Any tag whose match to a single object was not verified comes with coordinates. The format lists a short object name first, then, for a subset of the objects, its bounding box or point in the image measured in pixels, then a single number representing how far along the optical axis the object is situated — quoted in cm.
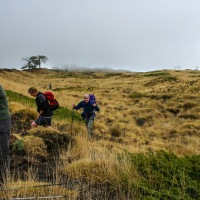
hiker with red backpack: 841
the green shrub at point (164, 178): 479
